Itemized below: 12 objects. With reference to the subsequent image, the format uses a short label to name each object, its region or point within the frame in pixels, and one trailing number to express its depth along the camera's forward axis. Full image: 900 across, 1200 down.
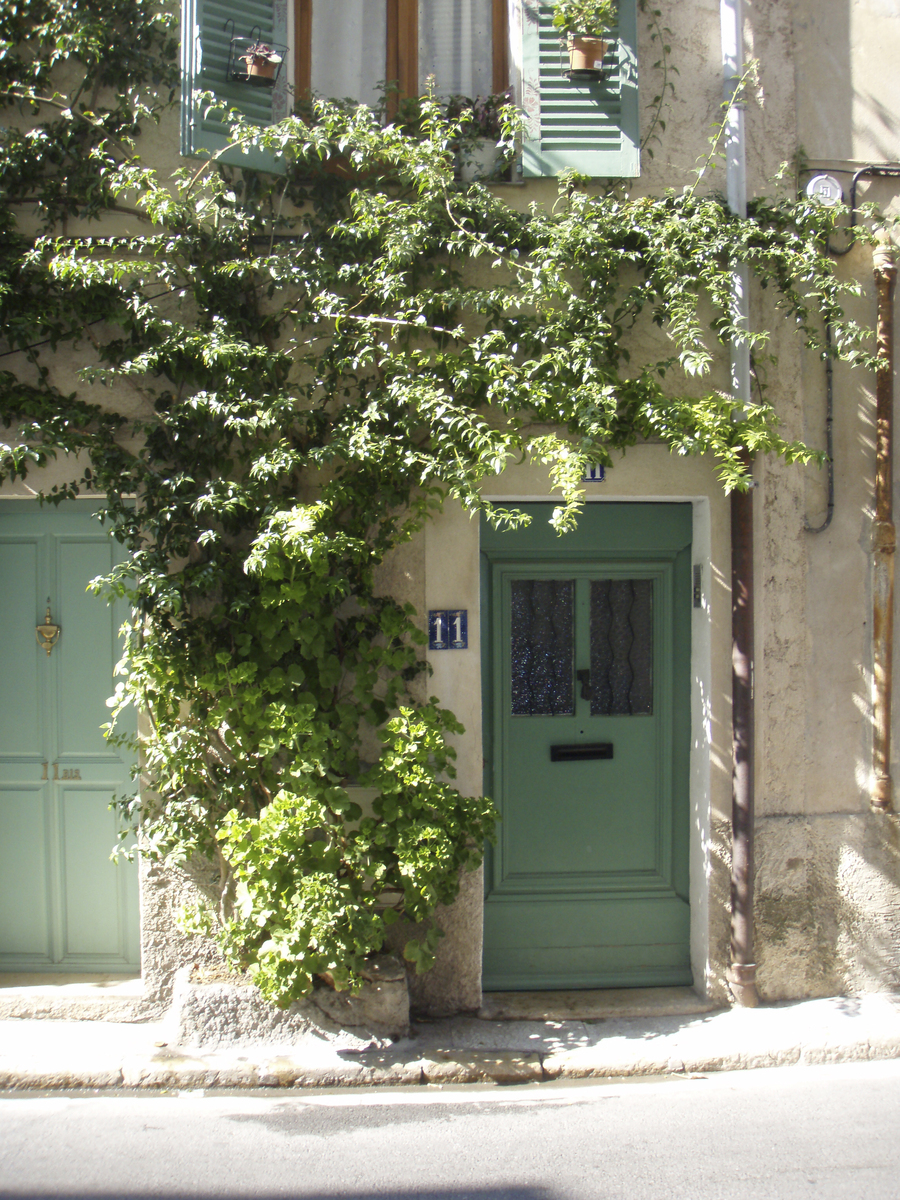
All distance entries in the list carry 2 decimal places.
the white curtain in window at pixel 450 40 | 4.48
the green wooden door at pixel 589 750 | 4.48
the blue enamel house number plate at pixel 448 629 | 4.20
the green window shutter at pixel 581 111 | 4.21
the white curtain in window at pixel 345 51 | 4.45
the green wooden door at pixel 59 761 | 4.30
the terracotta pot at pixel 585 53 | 4.16
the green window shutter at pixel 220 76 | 4.04
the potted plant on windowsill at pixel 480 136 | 4.30
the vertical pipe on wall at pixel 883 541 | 4.33
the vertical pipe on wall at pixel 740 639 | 4.22
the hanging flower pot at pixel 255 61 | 4.09
